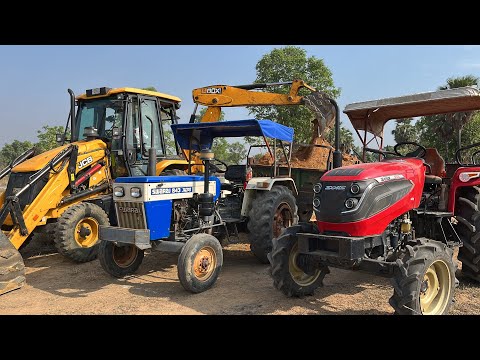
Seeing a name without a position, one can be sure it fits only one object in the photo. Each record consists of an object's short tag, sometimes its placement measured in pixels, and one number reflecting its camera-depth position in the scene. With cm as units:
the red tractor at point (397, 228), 400
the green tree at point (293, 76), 2033
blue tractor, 529
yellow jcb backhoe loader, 662
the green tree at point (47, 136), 2184
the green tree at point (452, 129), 1969
